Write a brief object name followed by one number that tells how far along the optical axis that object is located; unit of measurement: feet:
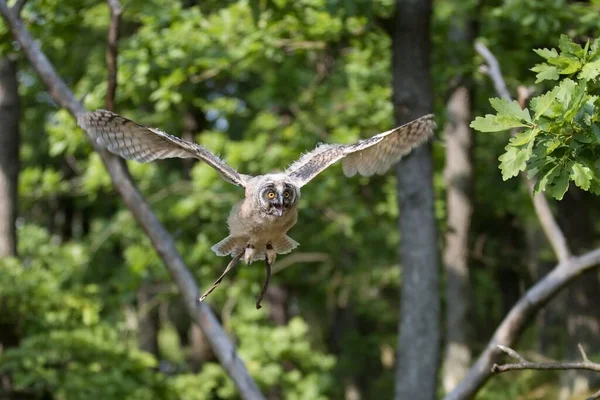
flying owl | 28.37
